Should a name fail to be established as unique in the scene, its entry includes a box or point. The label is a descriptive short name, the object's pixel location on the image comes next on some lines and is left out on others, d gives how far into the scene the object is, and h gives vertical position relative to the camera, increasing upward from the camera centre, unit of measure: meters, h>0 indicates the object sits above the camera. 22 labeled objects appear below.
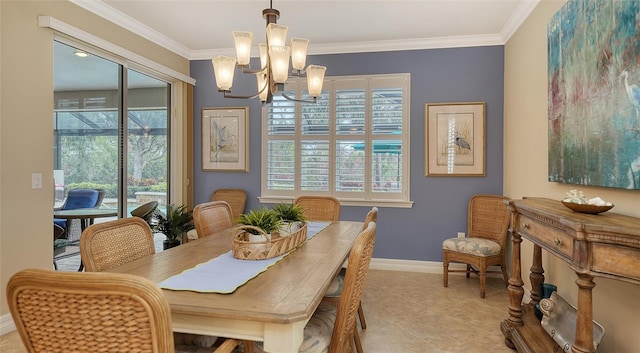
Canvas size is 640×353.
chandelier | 2.17 +0.72
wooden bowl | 1.65 -0.17
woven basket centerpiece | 1.72 -0.37
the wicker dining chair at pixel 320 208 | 3.12 -0.33
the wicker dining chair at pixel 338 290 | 1.90 -0.68
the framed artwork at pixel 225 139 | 4.54 +0.42
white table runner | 1.32 -0.43
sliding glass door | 3.13 +0.42
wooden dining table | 1.13 -0.44
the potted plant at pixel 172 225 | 4.10 -0.64
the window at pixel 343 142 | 4.13 +0.35
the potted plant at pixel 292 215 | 2.15 -0.27
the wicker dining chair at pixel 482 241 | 3.32 -0.69
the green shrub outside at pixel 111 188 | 3.31 -0.18
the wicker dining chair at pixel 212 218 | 2.37 -0.34
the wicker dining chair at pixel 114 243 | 1.53 -0.35
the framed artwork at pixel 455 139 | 3.93 +0.37
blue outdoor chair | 3.21 -0.28
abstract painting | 1.63 +0.43
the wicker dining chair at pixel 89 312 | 0.84 -0.36
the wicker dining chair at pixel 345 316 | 1.35 -0.60
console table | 1.33 -0.32
